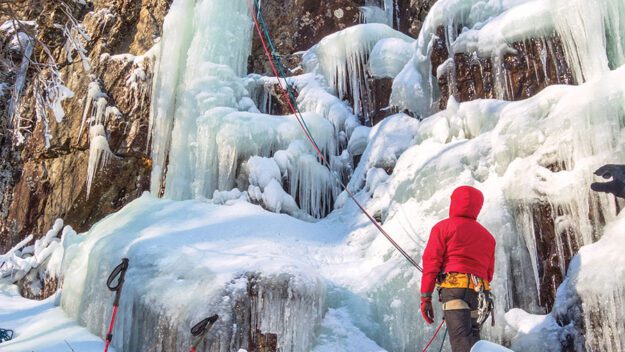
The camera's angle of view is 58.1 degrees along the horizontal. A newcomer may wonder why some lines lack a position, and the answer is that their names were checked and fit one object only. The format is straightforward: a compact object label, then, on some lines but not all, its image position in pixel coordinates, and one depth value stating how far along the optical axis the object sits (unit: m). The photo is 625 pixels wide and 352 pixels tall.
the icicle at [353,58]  8.12
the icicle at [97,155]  9.24
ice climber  3.40
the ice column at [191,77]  8.15
